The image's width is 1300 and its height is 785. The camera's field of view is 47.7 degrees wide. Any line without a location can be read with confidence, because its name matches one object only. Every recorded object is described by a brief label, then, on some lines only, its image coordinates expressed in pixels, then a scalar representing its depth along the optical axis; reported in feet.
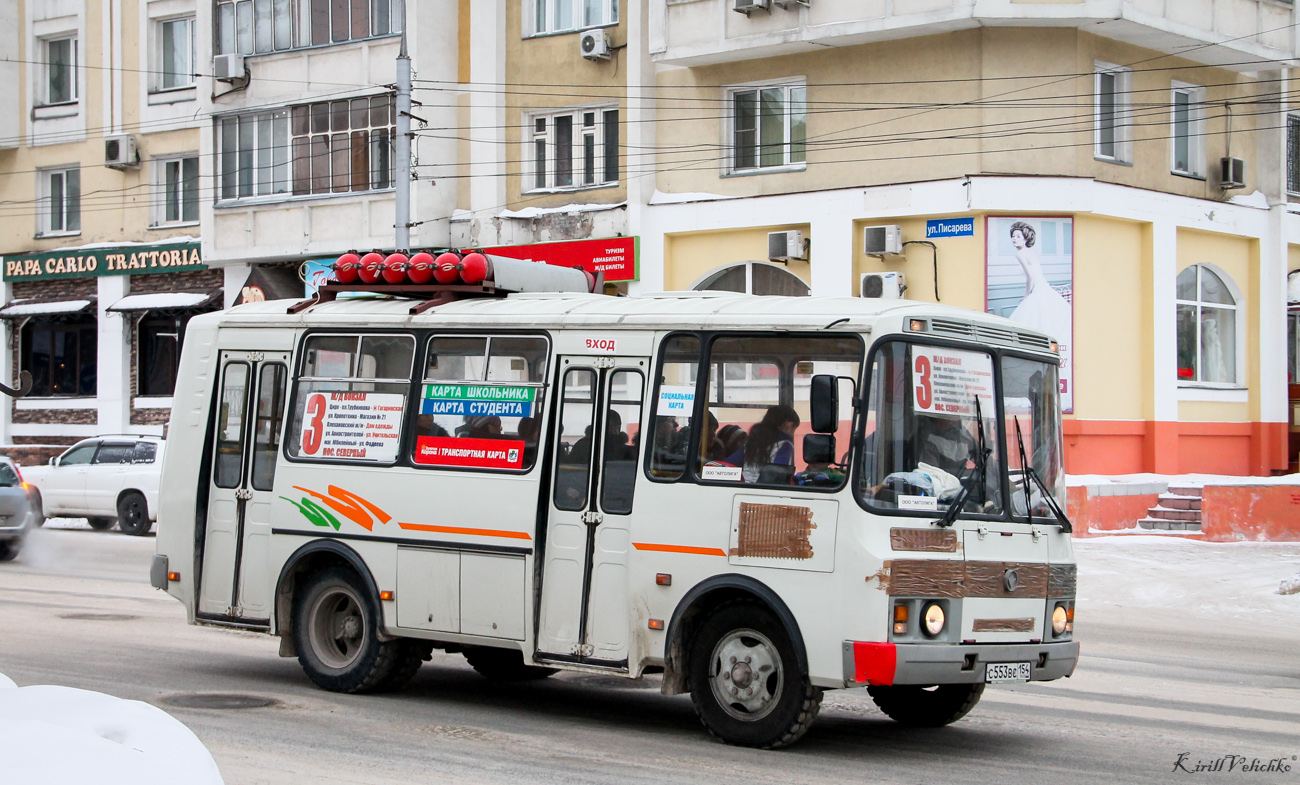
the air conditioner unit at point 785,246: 80.48
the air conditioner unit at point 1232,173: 84.84
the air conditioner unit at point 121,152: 115.65
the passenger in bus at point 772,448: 26.76
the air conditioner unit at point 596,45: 88.19
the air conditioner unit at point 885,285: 78.23
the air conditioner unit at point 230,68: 101.45
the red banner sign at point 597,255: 87.25
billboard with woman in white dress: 76.84
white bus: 25.93
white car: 80.59
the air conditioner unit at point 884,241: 77.61
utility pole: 76.95
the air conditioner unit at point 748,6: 79.05
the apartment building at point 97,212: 114.42
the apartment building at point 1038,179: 76.59
